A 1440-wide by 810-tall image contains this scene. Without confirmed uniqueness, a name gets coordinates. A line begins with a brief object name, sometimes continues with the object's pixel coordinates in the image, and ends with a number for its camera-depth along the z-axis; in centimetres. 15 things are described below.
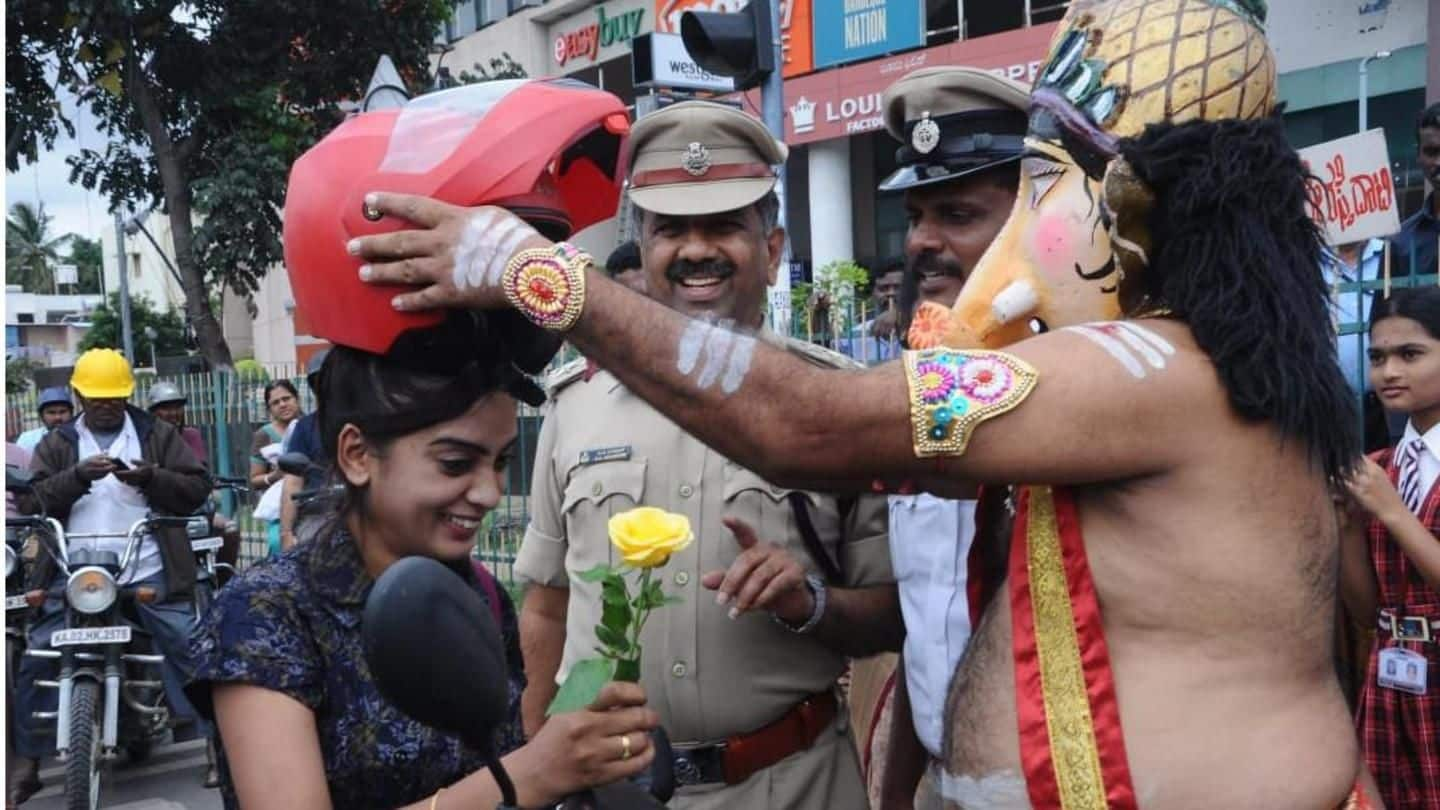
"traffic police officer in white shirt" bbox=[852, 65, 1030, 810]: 268
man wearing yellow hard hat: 641
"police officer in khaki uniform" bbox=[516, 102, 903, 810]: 278
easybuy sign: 2342
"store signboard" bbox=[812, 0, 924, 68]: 1822
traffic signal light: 586
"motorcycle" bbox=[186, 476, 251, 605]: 688
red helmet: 170
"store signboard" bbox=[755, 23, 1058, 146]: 1672
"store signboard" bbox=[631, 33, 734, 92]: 636
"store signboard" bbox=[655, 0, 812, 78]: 1972
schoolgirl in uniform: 339
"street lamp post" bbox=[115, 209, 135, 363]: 2810
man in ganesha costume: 178
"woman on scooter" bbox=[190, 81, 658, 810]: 170
